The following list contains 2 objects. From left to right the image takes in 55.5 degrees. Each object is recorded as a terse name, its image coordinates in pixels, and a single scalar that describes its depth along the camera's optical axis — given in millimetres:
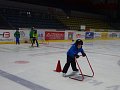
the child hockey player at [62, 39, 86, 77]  3058
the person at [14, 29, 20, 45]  8511
